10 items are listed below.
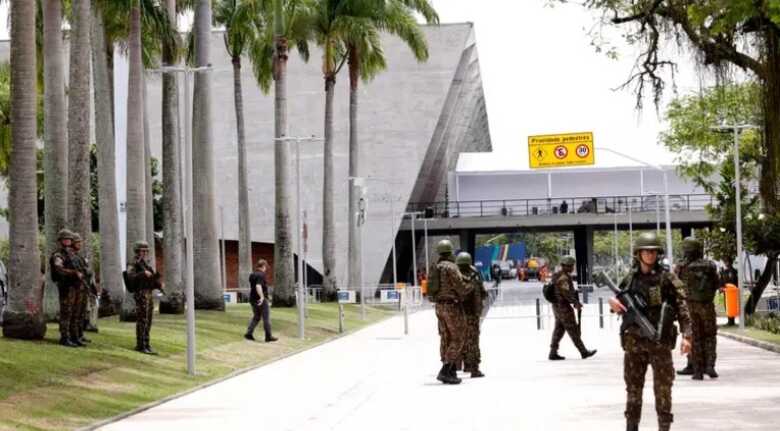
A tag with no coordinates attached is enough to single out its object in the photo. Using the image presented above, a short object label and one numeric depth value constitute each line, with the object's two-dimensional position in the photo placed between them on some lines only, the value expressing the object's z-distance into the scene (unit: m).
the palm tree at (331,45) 55.91
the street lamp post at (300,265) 36.06
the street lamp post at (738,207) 38.35
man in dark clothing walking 32.72
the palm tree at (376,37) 57.03
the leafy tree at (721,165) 42.91
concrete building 84.69
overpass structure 88.12
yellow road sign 89.31
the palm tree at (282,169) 47.66
